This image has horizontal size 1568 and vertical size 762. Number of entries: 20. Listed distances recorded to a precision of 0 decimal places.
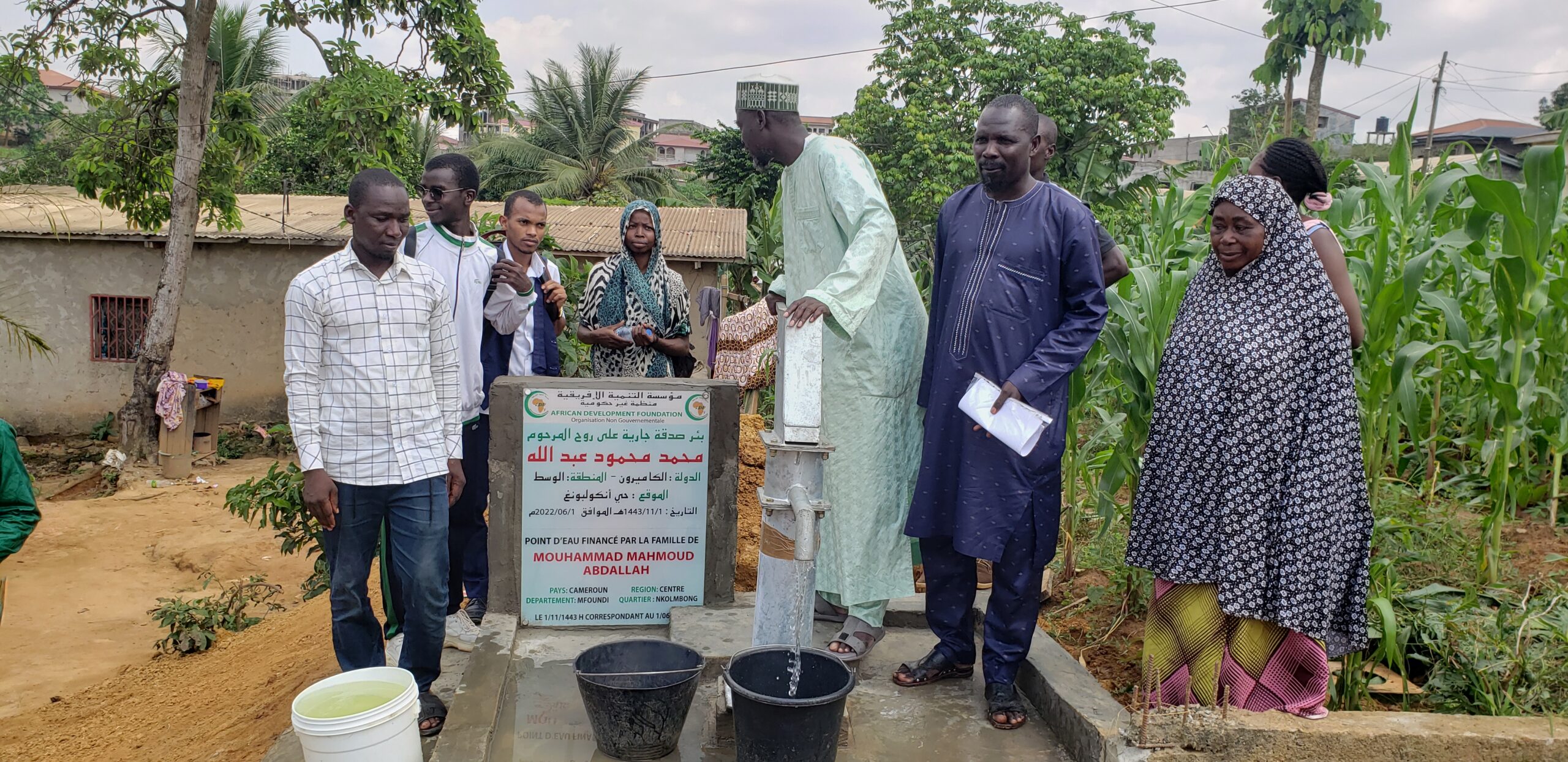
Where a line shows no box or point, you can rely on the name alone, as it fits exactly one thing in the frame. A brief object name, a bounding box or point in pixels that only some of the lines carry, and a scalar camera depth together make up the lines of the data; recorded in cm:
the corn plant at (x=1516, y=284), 315
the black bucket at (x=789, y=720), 244
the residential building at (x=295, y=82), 5366
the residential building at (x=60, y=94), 4900
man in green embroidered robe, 316
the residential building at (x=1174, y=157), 2809
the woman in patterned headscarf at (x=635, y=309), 430
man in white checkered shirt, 293
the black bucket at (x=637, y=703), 276
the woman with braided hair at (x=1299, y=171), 303
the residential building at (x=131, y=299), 1190
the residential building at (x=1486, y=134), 2642
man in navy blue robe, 290
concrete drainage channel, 263
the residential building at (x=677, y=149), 5784
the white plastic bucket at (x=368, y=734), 260
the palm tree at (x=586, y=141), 2548
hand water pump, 258
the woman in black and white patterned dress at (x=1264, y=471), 269
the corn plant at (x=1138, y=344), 350
